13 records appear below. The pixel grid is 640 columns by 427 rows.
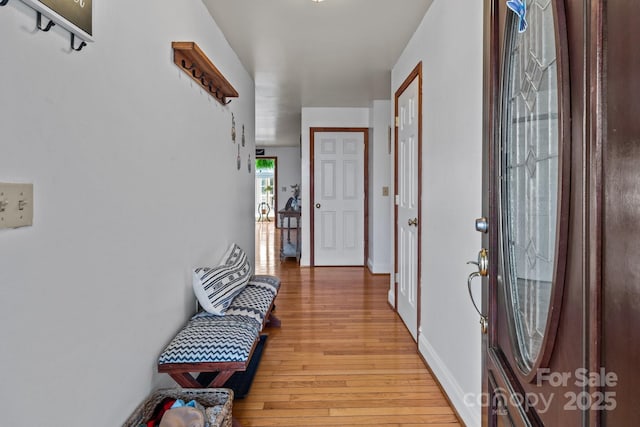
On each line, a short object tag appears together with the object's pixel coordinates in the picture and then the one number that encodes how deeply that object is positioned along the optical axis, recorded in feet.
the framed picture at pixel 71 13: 3.41
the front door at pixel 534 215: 1.83
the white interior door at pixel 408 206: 10.21
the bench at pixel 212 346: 5.91
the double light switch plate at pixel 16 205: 3.05
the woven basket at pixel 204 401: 5.34
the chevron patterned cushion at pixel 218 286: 7.34
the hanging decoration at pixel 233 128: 11.03
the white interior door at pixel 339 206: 19.88
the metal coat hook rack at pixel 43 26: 3.43
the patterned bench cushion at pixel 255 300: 7.55
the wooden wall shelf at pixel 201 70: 6.66
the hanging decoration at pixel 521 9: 2.45
